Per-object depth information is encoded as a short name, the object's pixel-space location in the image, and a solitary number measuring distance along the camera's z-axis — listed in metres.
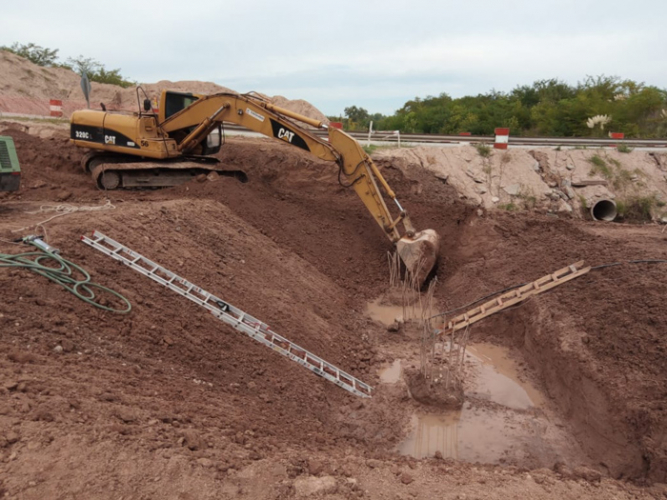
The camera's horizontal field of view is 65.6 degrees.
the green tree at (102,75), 29.47
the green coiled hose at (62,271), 5.50
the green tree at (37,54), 30.84
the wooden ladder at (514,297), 8.10
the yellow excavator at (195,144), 9.85
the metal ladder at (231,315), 6.43
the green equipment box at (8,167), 8.04
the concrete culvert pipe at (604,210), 13.11
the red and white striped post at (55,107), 16.67
